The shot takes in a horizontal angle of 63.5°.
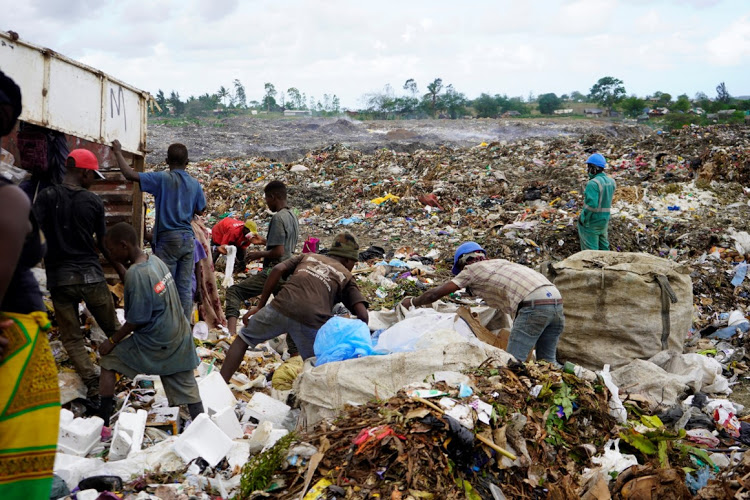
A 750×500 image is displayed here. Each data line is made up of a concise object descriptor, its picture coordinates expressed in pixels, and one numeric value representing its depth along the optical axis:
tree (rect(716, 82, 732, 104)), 41.35
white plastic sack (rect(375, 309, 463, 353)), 4.14
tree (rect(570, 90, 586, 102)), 58.80
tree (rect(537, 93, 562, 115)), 44.66
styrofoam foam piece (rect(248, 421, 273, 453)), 3.30
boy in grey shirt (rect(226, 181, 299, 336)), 5.38
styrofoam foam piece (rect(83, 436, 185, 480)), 2.98
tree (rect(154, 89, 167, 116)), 44.80
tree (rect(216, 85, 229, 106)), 50.09
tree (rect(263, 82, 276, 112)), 53.33
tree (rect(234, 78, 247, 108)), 51.47
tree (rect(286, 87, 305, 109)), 54.19
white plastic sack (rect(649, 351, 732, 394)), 4.49
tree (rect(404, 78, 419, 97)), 51.17
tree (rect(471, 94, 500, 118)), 43.91
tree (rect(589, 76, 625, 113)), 42.80
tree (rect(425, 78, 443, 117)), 45.69
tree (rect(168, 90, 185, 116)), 45.19
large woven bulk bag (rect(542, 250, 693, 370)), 4.80
